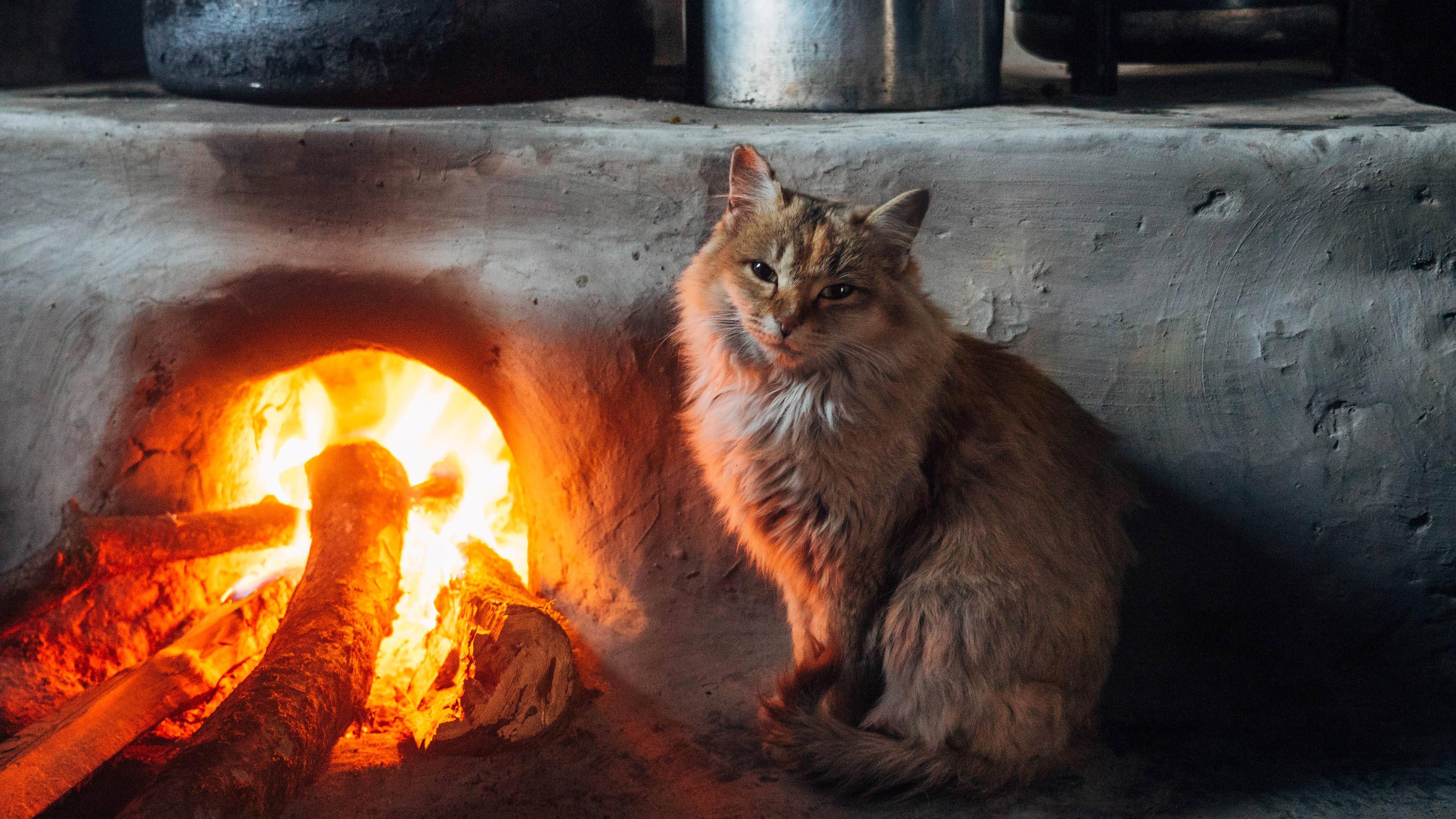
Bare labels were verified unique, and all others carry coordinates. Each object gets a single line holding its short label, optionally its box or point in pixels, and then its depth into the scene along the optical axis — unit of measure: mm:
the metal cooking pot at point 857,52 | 2676
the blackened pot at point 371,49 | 2662
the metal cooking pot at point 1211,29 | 2963
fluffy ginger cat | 1901
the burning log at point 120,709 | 1999
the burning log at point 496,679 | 2164
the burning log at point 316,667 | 1834
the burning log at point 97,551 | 2393
